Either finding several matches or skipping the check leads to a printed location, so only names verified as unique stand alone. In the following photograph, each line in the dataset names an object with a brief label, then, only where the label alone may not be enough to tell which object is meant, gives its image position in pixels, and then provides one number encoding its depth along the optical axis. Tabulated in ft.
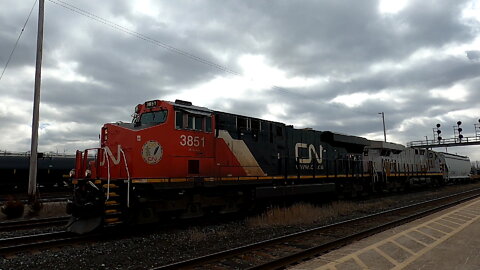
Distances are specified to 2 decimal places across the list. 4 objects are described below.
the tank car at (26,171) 74.90
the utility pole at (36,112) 47.14
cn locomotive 29.68
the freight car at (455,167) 116.26
